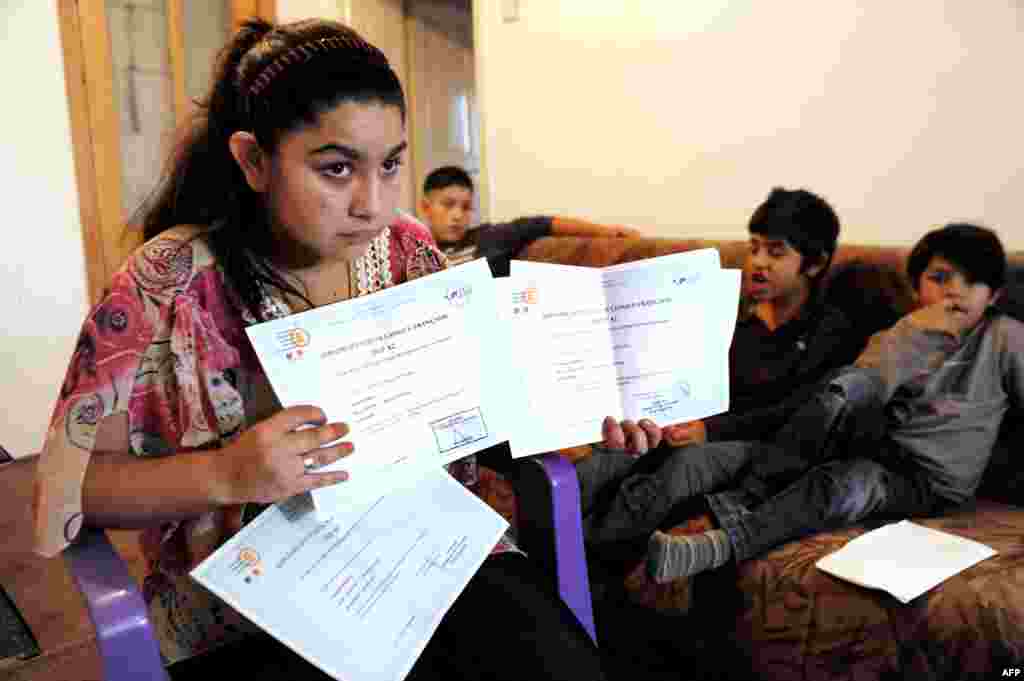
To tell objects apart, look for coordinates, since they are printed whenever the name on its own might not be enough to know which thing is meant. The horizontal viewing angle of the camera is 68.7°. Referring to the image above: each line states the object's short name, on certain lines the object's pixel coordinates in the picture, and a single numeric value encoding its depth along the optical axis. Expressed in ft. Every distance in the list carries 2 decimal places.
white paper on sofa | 3.86
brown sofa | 3.67
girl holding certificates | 2.49
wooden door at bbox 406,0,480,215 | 13.55
